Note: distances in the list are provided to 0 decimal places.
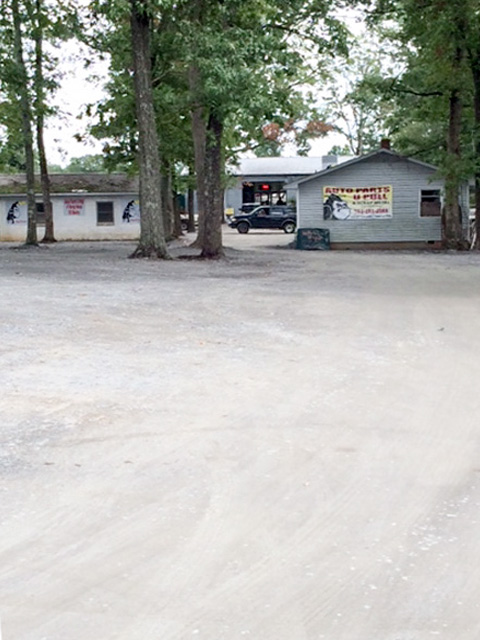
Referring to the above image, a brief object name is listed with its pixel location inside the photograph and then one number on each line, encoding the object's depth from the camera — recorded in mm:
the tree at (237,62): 27000
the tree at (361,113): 67644
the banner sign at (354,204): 41719
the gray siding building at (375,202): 41562
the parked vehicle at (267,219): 60812
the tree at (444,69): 32906
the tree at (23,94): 35375
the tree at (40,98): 33556
